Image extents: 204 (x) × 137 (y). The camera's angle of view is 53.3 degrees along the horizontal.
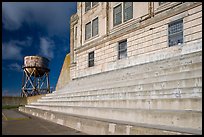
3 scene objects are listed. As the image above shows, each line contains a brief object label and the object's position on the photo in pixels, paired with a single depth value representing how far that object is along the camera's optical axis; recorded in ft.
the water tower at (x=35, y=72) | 136.46
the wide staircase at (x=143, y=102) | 17.94
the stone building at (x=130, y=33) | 40.88
